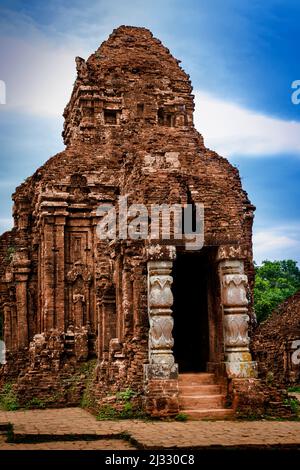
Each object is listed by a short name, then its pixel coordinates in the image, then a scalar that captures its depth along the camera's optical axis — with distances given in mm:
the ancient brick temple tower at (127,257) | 13633
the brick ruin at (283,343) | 24562
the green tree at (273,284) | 38062
